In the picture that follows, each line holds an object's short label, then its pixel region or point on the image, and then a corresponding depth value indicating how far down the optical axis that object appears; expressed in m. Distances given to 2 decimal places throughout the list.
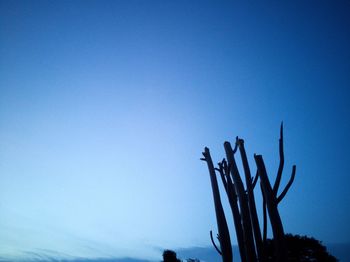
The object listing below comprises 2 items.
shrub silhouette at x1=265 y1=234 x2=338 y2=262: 25.60
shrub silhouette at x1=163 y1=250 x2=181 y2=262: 25.82
